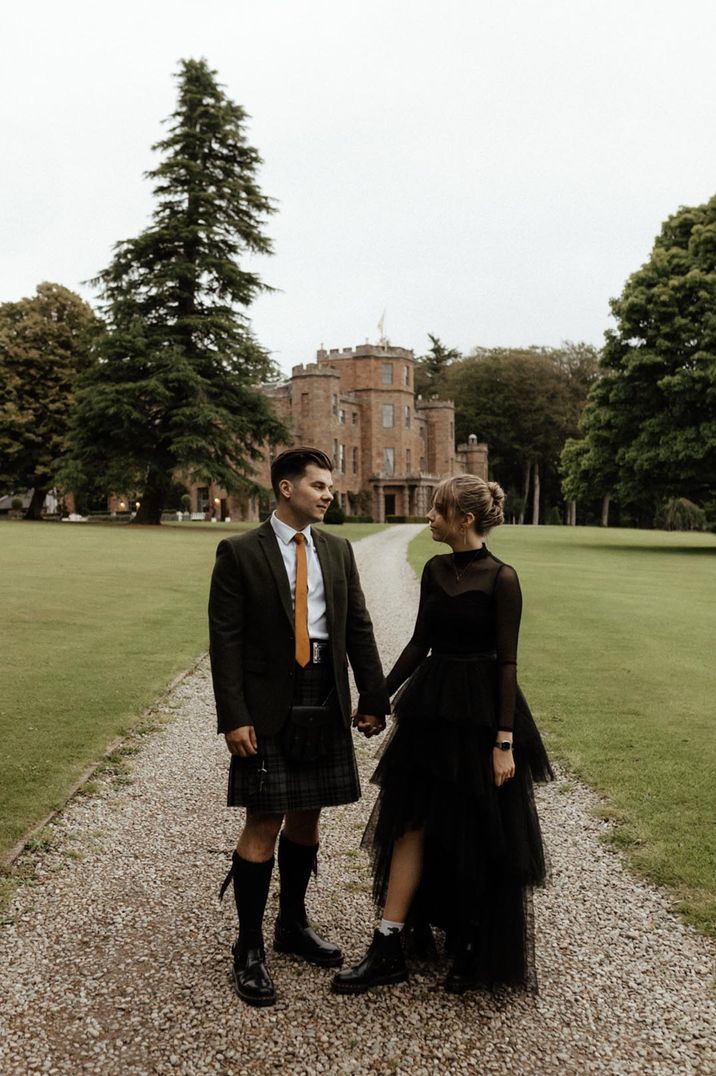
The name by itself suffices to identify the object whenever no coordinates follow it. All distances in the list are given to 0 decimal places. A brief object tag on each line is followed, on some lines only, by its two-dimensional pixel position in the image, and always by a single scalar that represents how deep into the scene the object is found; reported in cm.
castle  5741
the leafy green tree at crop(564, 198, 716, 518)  2906
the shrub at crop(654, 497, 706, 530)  5409
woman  309
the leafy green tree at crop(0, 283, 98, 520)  4069
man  315
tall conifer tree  3350
